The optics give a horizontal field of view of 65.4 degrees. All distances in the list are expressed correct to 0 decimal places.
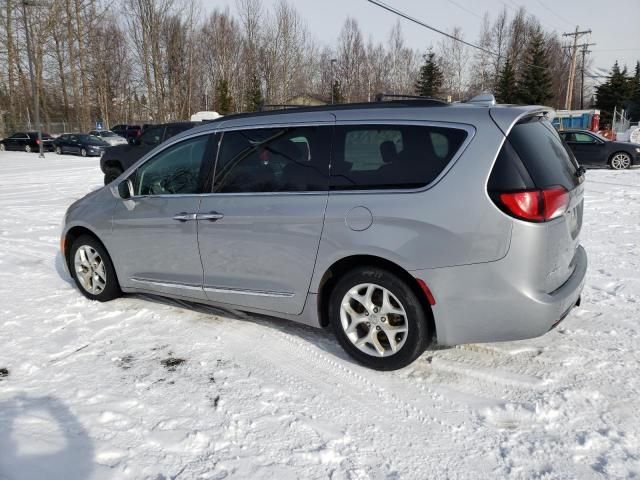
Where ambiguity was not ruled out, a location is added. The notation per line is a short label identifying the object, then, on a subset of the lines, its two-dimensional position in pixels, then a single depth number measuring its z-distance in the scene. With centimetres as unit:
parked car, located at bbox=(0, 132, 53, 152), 3356
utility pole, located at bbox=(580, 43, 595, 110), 5888
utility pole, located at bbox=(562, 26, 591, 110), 4523
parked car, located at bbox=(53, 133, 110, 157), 2942
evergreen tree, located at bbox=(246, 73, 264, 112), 5006
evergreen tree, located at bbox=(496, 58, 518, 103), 5034
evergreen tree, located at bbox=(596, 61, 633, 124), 5903
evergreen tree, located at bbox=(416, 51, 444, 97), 5219
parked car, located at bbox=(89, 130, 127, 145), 3238
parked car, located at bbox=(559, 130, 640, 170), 1705
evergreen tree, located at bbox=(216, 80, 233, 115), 4994
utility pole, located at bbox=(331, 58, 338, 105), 5615
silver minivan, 300
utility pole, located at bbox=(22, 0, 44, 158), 2888
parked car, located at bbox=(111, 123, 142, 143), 3975
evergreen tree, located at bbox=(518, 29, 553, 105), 4994
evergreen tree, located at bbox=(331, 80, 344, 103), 5500
